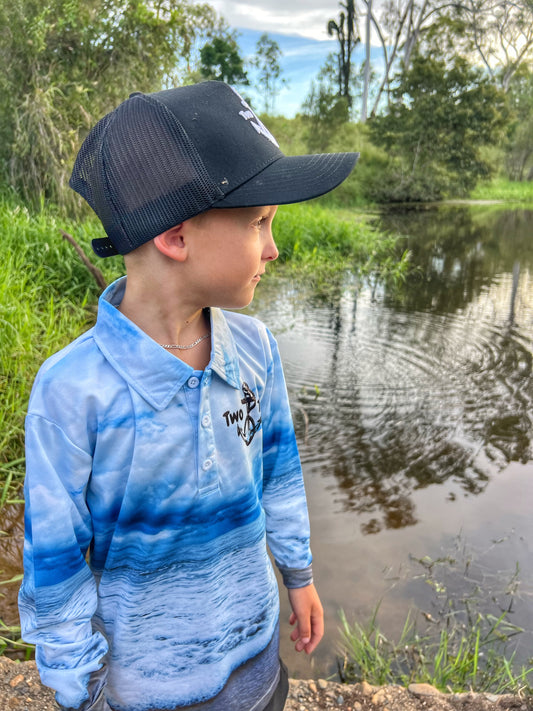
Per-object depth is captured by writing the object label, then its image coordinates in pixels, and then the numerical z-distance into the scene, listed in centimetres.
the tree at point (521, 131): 2716
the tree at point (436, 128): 1950
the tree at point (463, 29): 2414
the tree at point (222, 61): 2091
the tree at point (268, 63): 2225
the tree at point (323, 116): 2014
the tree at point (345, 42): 2453
